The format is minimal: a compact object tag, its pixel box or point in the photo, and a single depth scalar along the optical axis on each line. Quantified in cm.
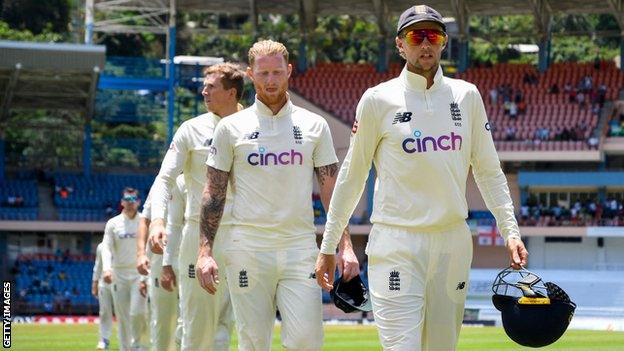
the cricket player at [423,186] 819
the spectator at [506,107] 5347
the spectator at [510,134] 5141
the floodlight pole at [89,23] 5081
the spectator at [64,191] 5134
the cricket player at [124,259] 2000
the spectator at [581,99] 5300
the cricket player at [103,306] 2381
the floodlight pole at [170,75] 5038
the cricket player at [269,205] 934
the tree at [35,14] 6334
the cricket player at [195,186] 1120
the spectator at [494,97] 5381
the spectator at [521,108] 5334
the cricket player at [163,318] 1312
